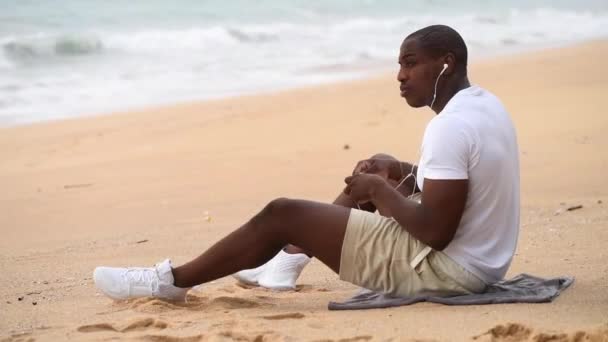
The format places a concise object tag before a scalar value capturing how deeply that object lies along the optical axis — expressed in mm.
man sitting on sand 7762
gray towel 8208
